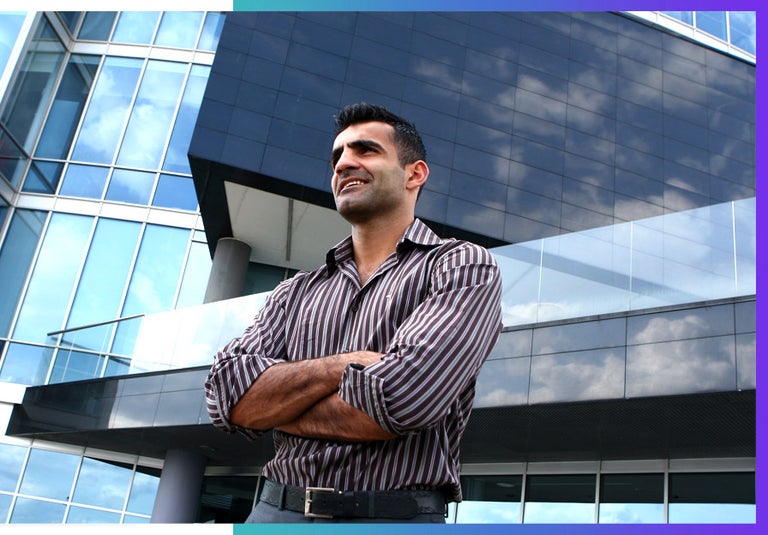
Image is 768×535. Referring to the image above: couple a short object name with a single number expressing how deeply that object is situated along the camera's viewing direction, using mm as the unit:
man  1932
